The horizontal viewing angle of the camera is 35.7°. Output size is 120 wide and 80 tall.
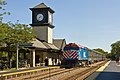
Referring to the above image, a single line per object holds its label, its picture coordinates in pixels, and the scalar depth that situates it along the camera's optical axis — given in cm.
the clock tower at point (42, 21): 3778
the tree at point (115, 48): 9823
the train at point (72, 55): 2343
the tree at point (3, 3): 1739
